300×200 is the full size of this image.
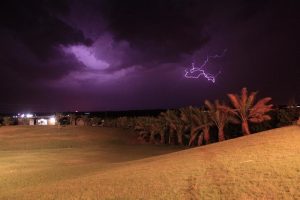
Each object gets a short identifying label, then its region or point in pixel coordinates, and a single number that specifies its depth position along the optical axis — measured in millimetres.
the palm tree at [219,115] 15889
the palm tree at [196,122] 17096
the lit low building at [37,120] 31768
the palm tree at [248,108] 14455
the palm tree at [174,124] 18735
